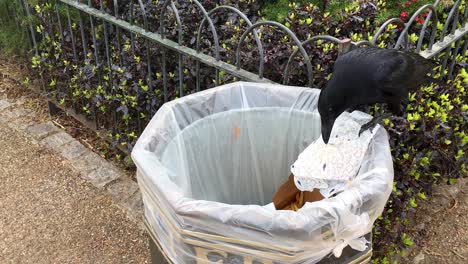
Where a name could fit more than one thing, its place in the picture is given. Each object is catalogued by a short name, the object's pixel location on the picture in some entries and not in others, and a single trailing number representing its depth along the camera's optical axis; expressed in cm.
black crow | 189
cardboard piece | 212
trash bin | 133
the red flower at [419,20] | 304
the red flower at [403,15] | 316
